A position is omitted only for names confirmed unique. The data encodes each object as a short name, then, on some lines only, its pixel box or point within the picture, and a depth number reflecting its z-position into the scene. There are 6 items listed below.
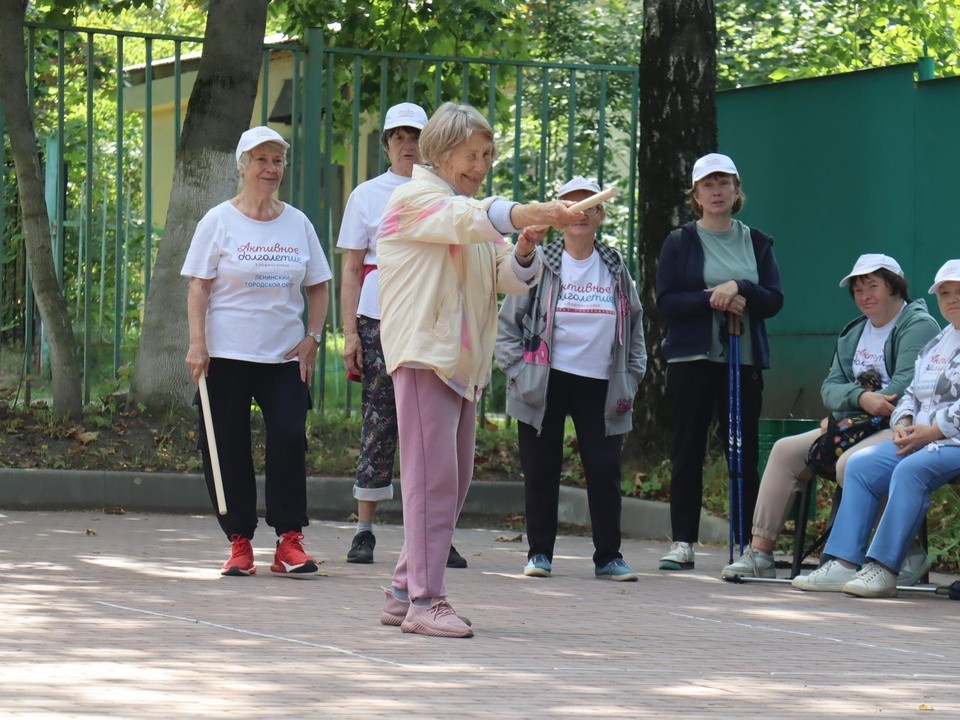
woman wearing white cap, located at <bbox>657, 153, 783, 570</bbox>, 13.63
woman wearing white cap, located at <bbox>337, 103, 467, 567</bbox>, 13.08
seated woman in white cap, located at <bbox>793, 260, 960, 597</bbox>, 12.31
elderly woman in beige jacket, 9.50
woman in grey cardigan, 12.85
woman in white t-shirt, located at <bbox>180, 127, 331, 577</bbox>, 12.25
